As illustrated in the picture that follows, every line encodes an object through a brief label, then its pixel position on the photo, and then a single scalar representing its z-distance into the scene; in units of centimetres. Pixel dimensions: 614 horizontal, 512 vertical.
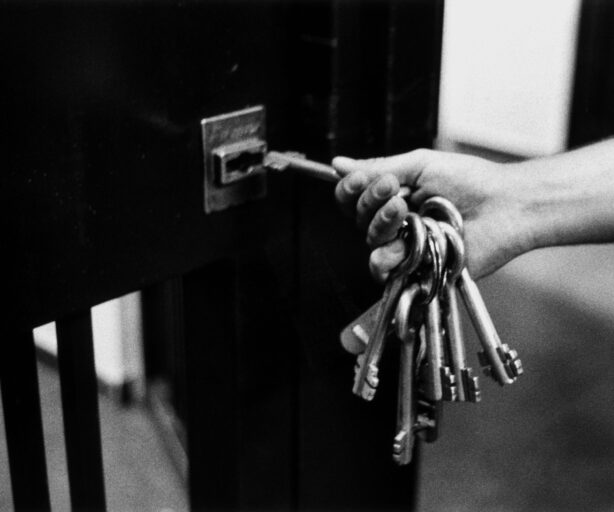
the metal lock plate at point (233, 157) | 63
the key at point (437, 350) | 53
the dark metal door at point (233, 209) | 53
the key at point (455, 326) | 53
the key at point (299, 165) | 59
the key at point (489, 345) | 54
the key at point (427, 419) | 56
